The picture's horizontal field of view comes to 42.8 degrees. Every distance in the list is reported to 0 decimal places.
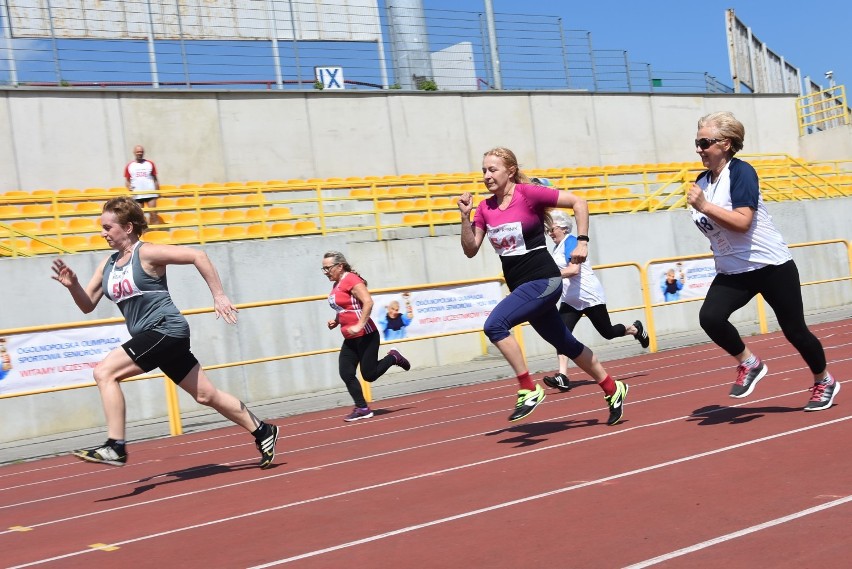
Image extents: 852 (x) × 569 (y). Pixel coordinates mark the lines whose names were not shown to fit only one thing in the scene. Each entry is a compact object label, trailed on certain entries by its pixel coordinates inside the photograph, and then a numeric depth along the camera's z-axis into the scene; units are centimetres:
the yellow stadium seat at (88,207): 1792
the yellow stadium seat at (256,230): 1804
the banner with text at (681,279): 1752
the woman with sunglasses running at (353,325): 1142
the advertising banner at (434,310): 1499
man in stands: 1938
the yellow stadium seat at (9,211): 1638
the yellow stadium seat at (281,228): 1869
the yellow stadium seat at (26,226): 1708
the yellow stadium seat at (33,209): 1807
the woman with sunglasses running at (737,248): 706
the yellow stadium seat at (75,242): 1666
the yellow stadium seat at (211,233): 1788
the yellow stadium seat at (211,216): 1865
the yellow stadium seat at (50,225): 1662
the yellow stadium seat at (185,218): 1822
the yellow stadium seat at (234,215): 1857
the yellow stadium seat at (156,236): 1736
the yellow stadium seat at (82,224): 1681
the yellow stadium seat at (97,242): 1680
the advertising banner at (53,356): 1188
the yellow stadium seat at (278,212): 1900
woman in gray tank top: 744
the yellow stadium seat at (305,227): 1883
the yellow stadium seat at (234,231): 1816
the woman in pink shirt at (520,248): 760
